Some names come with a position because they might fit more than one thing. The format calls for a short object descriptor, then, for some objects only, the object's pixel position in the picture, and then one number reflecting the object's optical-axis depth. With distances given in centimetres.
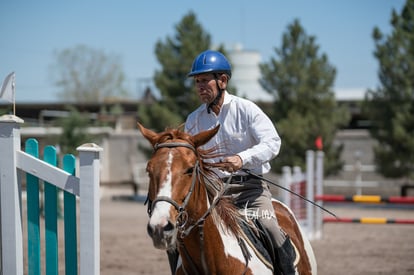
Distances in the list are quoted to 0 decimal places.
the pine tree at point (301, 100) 4209
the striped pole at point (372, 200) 1912
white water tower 7081
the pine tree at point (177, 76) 4572
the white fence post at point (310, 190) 2383
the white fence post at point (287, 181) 2395
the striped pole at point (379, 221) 1927
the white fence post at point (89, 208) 751
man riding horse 798
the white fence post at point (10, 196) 813
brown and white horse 614
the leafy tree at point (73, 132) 4216
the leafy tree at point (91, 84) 9968
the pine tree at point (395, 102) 4022
